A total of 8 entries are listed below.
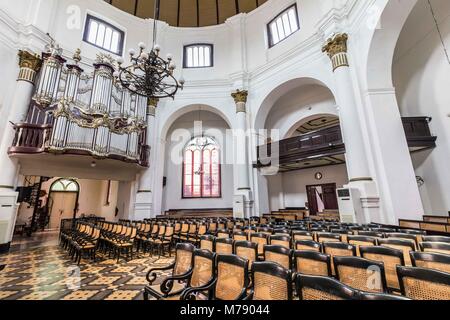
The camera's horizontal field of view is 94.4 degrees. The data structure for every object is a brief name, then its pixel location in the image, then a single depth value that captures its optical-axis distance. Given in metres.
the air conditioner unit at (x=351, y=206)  5.97
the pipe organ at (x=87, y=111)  7.04
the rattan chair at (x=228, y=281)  1.91
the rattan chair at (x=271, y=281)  1.65
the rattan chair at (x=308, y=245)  2.78
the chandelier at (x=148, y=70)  4.92
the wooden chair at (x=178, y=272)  2.13
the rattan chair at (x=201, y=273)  2.17
